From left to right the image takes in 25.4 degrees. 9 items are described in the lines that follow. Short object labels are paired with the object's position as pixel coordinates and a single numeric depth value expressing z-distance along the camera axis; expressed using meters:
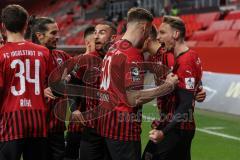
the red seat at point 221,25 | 18.64
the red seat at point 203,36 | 18.34
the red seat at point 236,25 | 18.05
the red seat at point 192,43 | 17.88
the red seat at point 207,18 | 20.59
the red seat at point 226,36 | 17.03
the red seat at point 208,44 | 16.67
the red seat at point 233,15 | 19.39
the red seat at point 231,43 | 16.22
